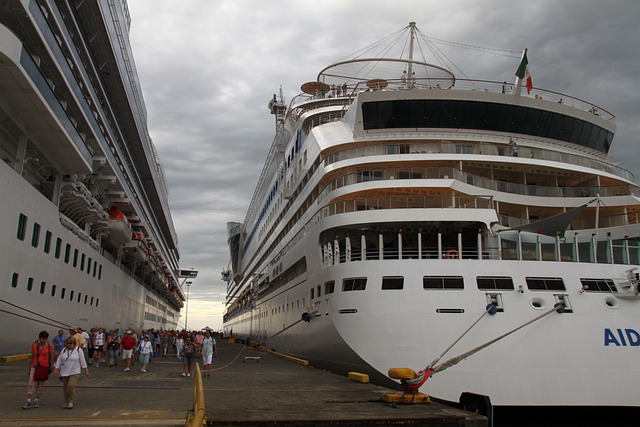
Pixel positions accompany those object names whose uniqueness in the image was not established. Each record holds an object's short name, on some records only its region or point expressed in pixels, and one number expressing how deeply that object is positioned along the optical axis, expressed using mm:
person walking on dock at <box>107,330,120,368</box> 18672
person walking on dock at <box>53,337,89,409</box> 8945
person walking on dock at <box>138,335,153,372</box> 17016
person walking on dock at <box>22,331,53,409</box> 8820
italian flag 19594
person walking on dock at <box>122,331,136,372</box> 17000
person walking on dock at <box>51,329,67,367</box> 13615
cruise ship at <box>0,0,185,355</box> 16188
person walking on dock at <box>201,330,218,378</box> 15680
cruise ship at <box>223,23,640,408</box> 13742
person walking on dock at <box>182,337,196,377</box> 15883
